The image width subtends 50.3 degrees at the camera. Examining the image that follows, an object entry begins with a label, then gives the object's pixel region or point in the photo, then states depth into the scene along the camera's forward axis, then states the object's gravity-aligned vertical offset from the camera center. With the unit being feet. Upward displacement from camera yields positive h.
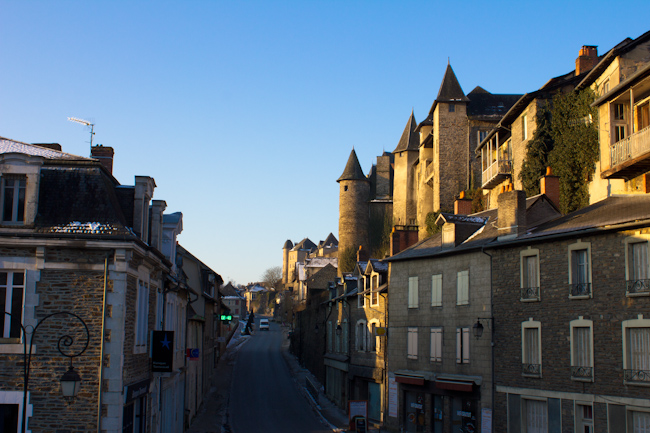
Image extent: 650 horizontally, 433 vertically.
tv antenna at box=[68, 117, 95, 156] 72.02 +18.88
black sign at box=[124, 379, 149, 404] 52.41 -6.81
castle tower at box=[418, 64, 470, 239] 193.36 +45.37
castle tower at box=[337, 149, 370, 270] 276.82 +41.61
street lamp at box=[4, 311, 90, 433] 48.73 -3.02
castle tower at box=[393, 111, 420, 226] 250.98 +47.23
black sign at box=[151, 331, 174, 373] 63.52 -4.21
